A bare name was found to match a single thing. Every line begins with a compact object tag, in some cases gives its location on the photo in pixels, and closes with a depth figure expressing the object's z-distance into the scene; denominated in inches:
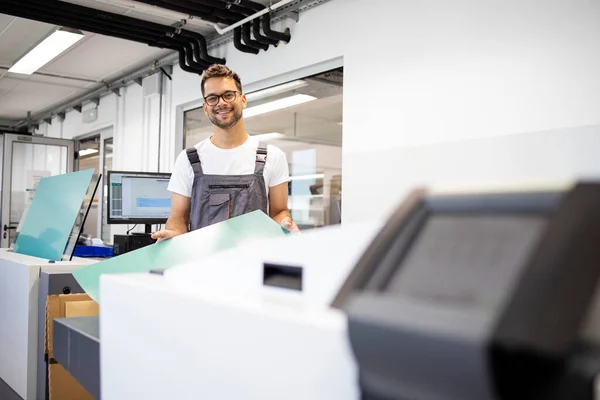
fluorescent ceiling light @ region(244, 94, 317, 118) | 154.4
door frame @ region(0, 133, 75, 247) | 212.4
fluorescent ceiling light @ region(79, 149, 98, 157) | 251.4
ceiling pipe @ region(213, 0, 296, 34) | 123.4
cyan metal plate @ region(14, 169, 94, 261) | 74.9
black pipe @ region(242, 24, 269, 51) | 137.1
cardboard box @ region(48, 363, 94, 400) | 67.2
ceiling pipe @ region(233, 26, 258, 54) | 139.3
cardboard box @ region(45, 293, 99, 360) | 62.9
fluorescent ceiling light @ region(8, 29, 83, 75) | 151.9
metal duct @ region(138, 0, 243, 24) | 126.1
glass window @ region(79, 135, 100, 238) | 241.4
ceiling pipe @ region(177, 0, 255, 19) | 126.5
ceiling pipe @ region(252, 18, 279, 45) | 133.6
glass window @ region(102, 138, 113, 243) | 219.9
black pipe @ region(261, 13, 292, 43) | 130.2
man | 72.7
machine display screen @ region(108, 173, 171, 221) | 129.0
